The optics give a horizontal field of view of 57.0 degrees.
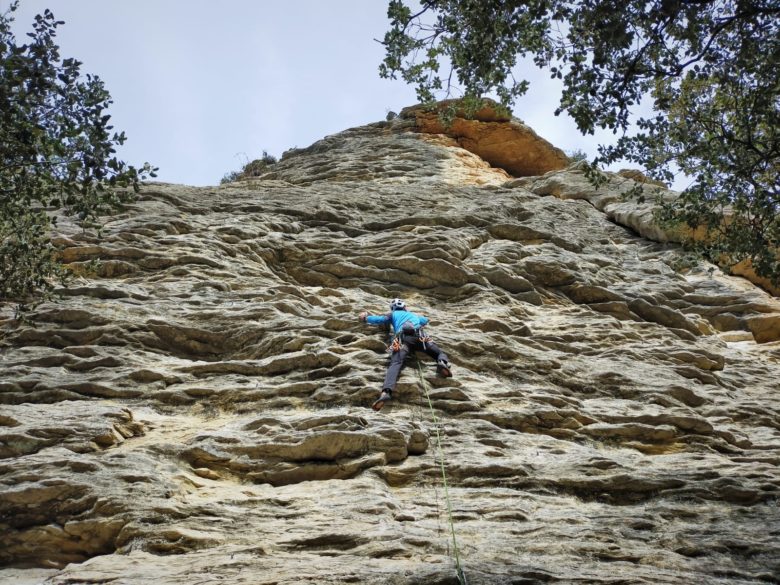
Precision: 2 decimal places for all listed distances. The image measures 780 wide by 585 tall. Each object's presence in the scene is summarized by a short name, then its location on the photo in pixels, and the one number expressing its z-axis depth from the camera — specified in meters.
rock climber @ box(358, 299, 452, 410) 11.82
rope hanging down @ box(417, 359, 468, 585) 7.31
